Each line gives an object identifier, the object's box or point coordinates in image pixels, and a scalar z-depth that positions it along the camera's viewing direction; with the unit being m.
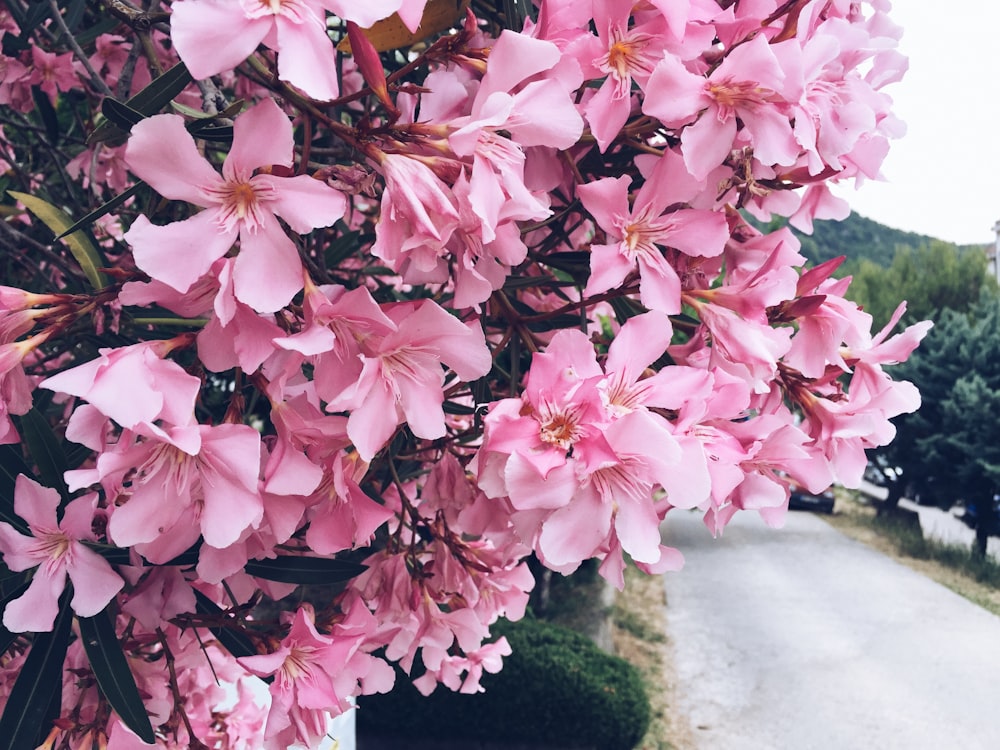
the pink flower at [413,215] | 0.19
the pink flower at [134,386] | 0.18
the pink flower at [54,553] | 0.25
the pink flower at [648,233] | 0.23
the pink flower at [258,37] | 0.17
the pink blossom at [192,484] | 0.20
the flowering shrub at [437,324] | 0.19
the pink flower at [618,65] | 0.22
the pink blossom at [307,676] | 0.26
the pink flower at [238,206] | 0.19
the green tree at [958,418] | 7.87
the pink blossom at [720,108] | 0.21
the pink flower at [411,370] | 0.20
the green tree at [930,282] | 10.46
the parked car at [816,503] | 10.39
